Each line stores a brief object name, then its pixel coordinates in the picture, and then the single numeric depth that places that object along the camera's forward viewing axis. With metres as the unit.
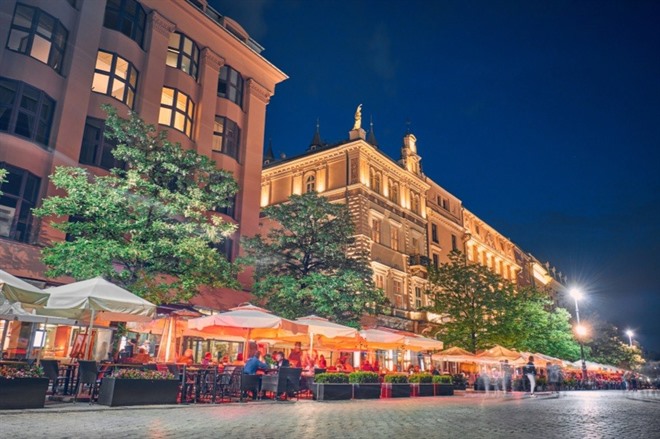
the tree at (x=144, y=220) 15.43
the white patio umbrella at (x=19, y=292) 10.59
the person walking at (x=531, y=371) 28.03
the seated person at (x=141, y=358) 14.32
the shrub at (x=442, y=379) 23.35
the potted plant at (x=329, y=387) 16.38
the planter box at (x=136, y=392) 10.94
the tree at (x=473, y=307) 33.50
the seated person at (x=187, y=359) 15.51
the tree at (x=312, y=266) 22.62
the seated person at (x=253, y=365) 14.90
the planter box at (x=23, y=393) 9.41
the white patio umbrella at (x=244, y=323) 14.89
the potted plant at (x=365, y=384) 18.06
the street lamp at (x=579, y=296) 43.82
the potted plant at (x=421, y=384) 21.53
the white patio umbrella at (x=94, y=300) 11.58
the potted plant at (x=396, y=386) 19.86
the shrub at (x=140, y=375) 11.25
